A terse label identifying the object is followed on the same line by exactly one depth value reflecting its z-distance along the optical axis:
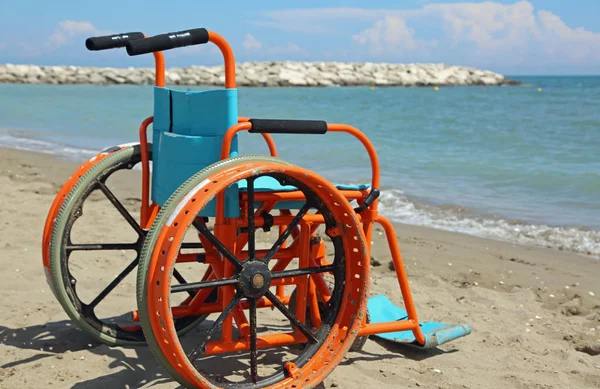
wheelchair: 2.60
